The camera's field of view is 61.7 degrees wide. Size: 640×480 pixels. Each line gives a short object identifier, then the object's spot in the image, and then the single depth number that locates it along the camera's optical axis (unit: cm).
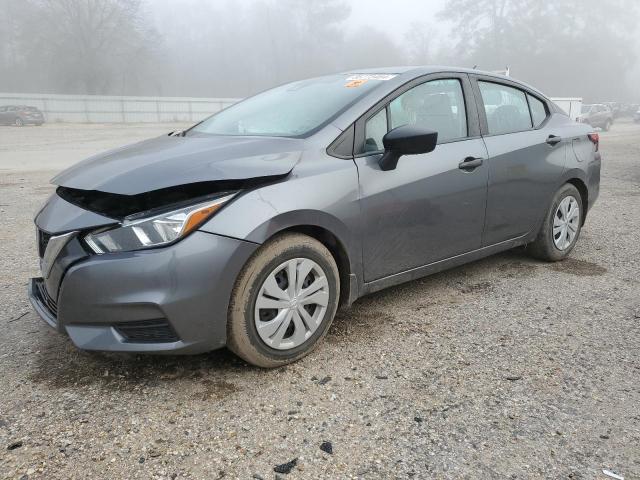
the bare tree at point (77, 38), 6038
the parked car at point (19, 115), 3322
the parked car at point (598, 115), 3228
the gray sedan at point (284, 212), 243
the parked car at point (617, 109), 4519
